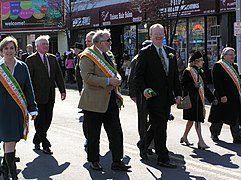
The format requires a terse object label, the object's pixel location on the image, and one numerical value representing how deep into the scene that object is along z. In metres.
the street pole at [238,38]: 16.84
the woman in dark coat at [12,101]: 6.17
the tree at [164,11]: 22.16
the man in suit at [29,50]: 14.72
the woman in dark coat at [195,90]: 8.78
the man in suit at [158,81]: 7.16
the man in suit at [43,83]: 8.30
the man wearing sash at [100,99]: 6.85
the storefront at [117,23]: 26.94
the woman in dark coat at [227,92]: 9.19
